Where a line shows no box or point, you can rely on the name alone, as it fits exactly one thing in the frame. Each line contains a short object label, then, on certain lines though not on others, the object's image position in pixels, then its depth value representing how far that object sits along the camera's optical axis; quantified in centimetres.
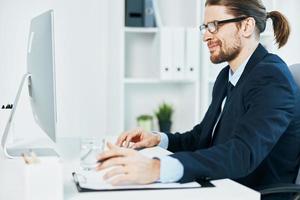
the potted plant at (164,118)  382
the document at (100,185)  161
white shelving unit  381
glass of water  192
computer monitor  177
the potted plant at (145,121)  379
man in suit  167
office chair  190
